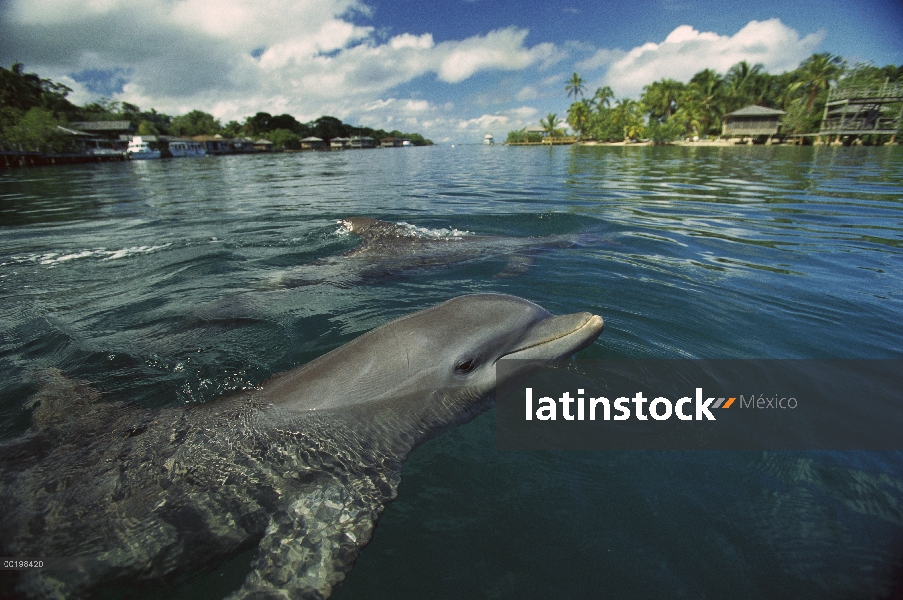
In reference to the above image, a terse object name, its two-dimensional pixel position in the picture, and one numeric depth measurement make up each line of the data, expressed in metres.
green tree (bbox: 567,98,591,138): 104.00
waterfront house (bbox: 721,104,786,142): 60.12
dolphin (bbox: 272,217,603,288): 6.79
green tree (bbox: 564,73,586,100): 118.94
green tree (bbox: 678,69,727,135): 73.12
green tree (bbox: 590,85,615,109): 105.38
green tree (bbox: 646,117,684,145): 70.06
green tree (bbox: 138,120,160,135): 82.59
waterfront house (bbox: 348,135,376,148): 154.20
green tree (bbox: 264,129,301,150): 120.94
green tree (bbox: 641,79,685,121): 82.31
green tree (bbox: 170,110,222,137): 101.19
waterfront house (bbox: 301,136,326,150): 130.75
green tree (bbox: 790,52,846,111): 59.12
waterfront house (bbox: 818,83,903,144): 45.81
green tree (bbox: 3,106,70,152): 45.00
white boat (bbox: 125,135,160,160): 64.31
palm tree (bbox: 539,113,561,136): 119.99
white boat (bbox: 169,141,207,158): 77.97
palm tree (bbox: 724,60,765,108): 74.25
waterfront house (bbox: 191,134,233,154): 90.62
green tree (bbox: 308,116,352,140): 159.62
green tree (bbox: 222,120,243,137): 112.43
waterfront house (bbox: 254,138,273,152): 104.70
